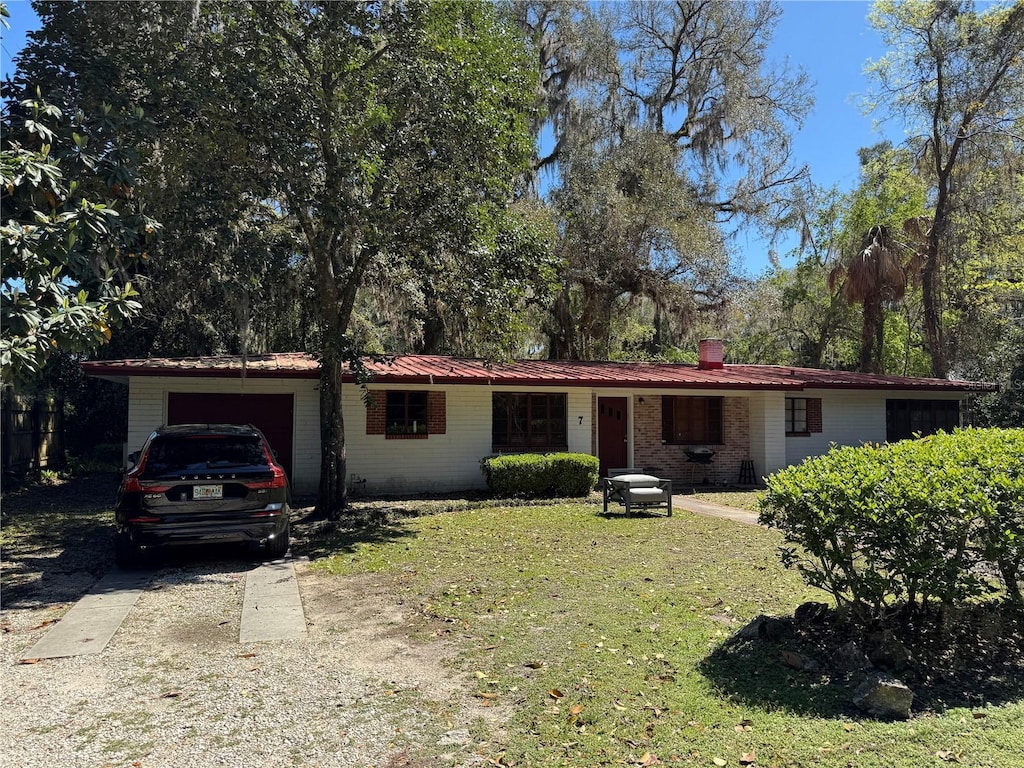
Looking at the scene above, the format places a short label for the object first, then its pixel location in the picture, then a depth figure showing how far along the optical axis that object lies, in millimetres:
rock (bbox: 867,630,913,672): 4379
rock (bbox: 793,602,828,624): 5113
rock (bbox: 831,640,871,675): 4316
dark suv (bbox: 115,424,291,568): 7406
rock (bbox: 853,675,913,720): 3779
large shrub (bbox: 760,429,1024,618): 4359
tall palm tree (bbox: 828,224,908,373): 22188
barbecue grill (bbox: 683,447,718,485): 16719
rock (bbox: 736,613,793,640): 4988
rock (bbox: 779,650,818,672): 4454
